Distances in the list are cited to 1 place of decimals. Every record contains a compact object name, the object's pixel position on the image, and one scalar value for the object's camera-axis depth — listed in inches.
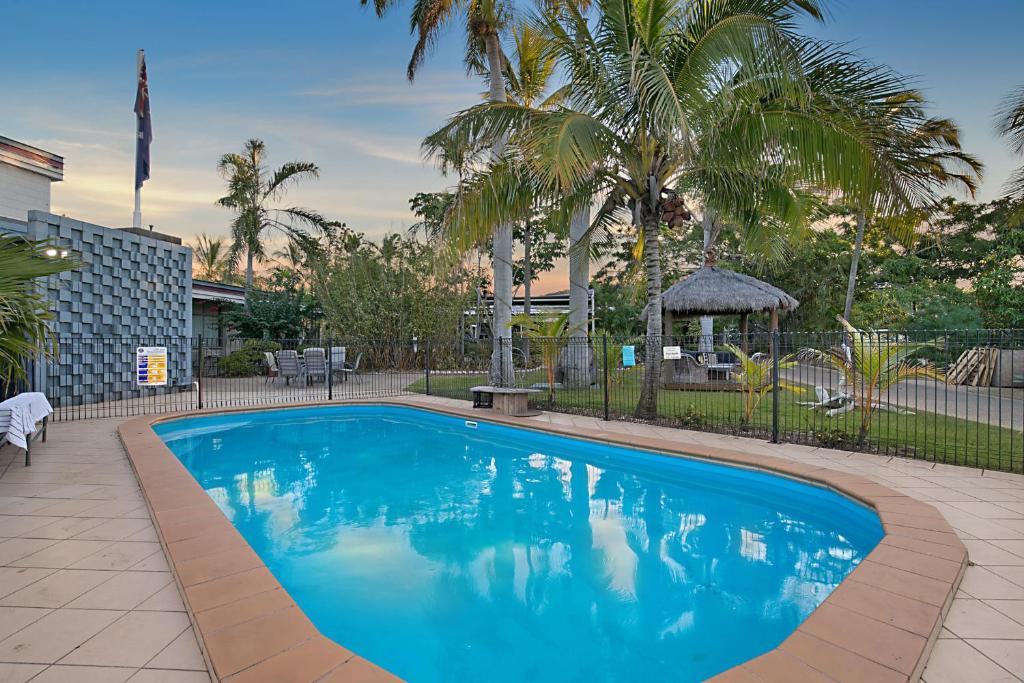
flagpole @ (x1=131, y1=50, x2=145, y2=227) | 414.0
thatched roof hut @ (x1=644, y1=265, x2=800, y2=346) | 511.2
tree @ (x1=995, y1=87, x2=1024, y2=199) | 411.2
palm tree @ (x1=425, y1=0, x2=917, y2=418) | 217.5
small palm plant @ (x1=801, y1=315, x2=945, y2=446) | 229.3
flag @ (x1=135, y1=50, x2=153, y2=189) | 412.5
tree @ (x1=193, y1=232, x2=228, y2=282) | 1162.6
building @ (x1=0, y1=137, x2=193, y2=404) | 367.2
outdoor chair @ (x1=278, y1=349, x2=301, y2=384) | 507.2
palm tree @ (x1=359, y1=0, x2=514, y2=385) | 405.7
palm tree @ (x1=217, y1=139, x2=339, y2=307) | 724.7
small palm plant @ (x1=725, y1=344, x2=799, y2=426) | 286.5
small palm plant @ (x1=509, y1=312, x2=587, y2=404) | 368.8
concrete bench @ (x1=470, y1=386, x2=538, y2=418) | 352.5
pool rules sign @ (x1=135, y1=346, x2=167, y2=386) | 342.6
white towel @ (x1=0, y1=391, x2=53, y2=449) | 186.9
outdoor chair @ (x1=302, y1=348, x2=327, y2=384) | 507.8
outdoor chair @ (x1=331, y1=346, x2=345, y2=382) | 538.9
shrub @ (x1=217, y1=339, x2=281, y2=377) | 617.9
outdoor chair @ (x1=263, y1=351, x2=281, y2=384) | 565.6
